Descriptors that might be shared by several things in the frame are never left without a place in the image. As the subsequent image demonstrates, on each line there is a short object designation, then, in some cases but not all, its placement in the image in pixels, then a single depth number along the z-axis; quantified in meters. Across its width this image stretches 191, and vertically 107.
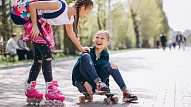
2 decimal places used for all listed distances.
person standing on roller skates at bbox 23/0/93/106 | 4.48
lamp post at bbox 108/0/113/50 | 43.24
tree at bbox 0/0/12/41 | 27.34
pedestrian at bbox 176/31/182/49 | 31.76
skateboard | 4.81
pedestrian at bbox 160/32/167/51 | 33.69
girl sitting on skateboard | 4.79
